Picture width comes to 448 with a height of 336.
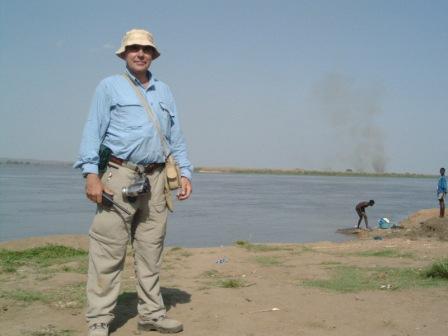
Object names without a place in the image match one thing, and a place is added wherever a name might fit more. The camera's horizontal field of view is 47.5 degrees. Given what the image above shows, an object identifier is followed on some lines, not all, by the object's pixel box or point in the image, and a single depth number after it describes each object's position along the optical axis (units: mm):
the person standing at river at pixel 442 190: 17656
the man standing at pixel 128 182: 3535
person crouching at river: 18359
